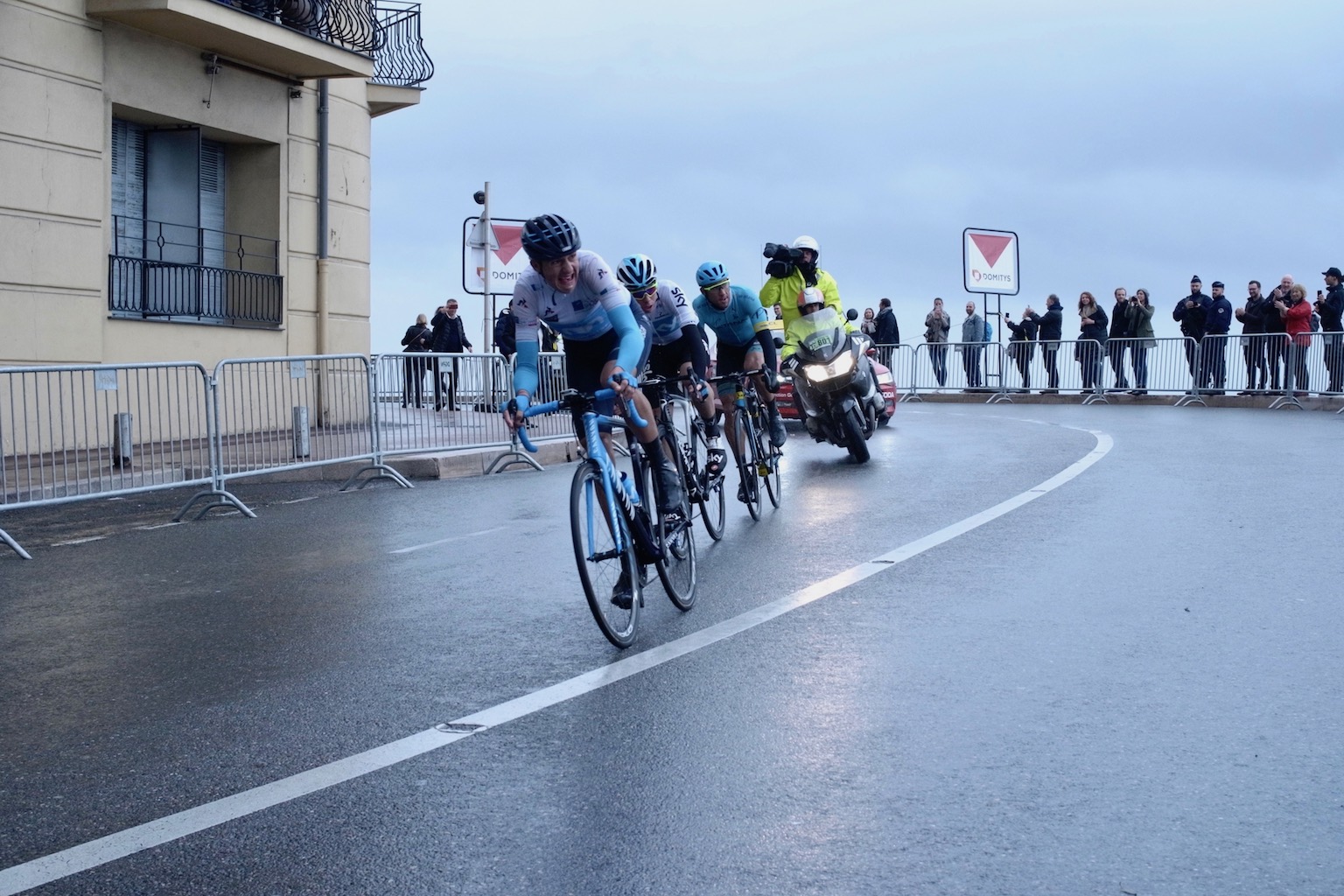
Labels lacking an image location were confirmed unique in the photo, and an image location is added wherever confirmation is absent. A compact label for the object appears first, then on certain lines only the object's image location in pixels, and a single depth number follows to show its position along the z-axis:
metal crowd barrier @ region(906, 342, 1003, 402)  32.78
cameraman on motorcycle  13.31
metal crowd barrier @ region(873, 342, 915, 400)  33.94
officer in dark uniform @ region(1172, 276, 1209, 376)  28.06
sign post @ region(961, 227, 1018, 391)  33.19
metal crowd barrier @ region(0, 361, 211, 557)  10.97
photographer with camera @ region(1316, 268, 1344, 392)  24.95
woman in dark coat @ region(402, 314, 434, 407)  15.22
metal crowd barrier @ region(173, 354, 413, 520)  12.80
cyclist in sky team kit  9.36
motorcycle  14.25
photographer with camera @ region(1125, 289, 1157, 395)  29.00
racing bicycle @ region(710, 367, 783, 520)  10.61
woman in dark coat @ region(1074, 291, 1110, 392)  30.28
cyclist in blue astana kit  10.71
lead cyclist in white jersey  6.50
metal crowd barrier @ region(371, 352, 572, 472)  14.96
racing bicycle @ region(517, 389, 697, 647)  6.18
